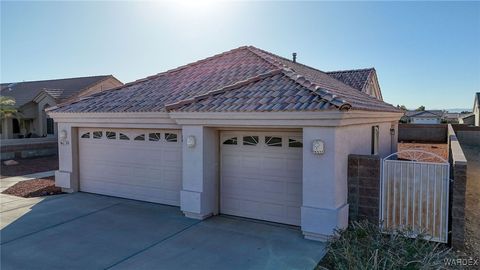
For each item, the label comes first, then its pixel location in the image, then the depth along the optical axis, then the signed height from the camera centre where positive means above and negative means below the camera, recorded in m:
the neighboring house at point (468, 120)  53.08 +0.08
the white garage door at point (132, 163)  10.50 -1.33
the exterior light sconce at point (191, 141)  9.16 -0.51
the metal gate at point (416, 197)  7.30 -1.63
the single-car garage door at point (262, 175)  8.61 -1.38
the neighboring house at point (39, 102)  31.19 +1.76
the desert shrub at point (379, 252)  5.29 -2.13
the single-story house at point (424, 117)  66.04 +0.67
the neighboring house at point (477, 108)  44.03 +1.61
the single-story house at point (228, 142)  7.64 -0.57
